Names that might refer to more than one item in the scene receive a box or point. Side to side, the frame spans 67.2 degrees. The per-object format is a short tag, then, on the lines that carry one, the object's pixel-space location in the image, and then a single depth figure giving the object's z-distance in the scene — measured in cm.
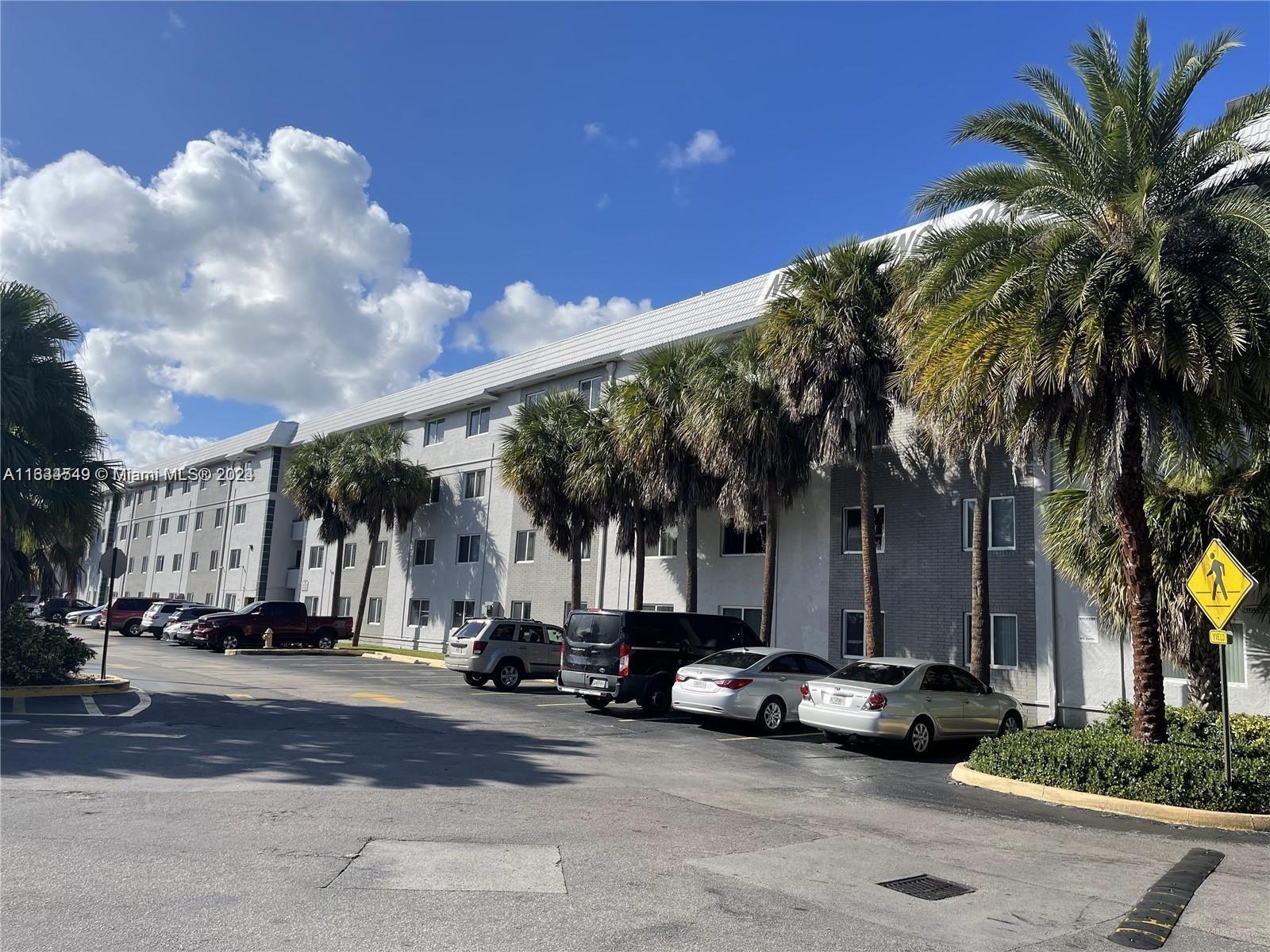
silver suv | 2281
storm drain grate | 706
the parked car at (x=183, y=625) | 3712
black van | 1834
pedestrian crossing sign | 1081
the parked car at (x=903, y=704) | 1426
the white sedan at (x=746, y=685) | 1638
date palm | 1123
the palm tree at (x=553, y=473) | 2891
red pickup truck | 3516
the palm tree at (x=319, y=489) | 4222
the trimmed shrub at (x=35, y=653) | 1714
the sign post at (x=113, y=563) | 1998
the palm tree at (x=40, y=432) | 1689
